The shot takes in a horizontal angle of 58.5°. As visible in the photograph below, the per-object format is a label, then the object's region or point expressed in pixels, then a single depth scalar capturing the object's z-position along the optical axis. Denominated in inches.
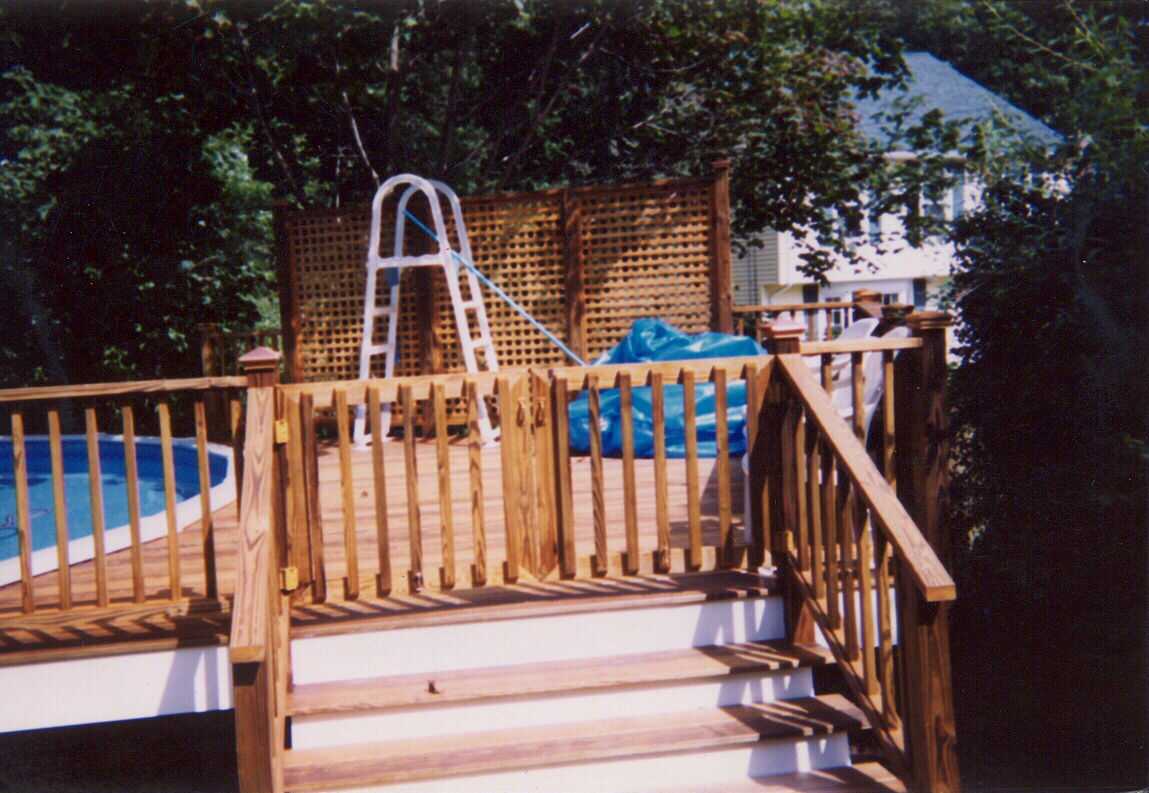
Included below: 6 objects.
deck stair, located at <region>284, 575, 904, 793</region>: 125.0
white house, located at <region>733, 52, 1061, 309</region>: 774.5
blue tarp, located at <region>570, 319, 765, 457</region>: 244.7
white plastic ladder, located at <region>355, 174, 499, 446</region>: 251.1
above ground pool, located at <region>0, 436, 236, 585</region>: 190.2
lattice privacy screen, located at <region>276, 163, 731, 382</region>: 286.0
